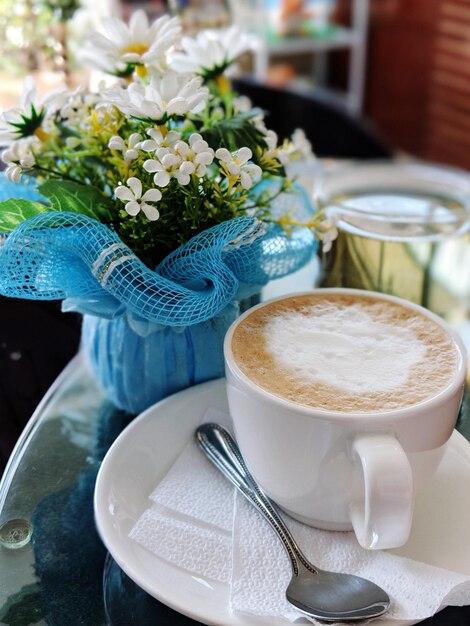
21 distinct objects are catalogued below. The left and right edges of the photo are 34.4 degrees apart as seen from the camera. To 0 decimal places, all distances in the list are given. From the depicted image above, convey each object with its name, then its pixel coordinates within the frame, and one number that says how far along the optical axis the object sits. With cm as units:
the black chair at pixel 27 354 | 75
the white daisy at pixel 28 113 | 62
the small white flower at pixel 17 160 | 59
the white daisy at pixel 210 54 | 72
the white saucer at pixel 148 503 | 50
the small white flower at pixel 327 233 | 65
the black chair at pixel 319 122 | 139
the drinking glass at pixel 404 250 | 77
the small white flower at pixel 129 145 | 56
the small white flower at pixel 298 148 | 68
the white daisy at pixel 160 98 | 54
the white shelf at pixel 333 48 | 288
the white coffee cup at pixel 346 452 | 47
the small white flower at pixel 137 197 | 53
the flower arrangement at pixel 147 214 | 56
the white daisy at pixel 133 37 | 64
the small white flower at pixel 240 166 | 55
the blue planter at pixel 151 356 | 65
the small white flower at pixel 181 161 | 53
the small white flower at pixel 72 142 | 67
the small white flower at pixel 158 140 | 54
